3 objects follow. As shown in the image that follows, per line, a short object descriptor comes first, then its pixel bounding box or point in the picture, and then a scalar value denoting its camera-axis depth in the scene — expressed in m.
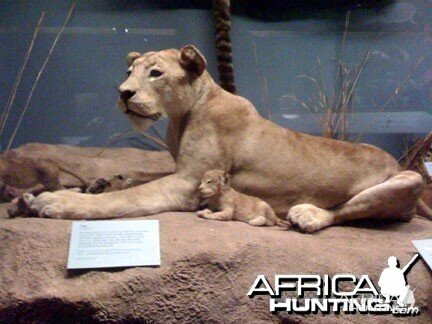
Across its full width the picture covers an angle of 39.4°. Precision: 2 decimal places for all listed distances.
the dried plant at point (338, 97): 3.97
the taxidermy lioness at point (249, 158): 2.71
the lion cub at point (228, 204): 2.61
